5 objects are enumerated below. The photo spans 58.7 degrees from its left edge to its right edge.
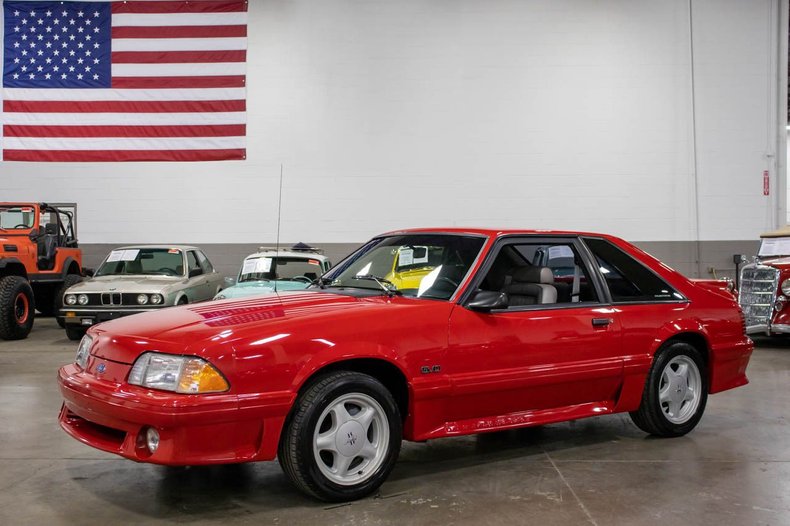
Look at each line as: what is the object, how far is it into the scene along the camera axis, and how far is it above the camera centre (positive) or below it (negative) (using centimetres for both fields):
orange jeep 995 +15
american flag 1365 +370
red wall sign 1414 +180
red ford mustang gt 303 -44
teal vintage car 830 -2
